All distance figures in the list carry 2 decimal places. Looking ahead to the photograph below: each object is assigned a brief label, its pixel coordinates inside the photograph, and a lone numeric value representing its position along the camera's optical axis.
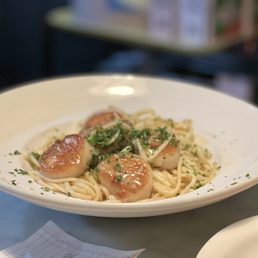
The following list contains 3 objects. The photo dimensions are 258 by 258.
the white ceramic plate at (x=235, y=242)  0.72
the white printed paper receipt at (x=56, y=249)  0.79
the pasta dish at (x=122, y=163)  0.92
